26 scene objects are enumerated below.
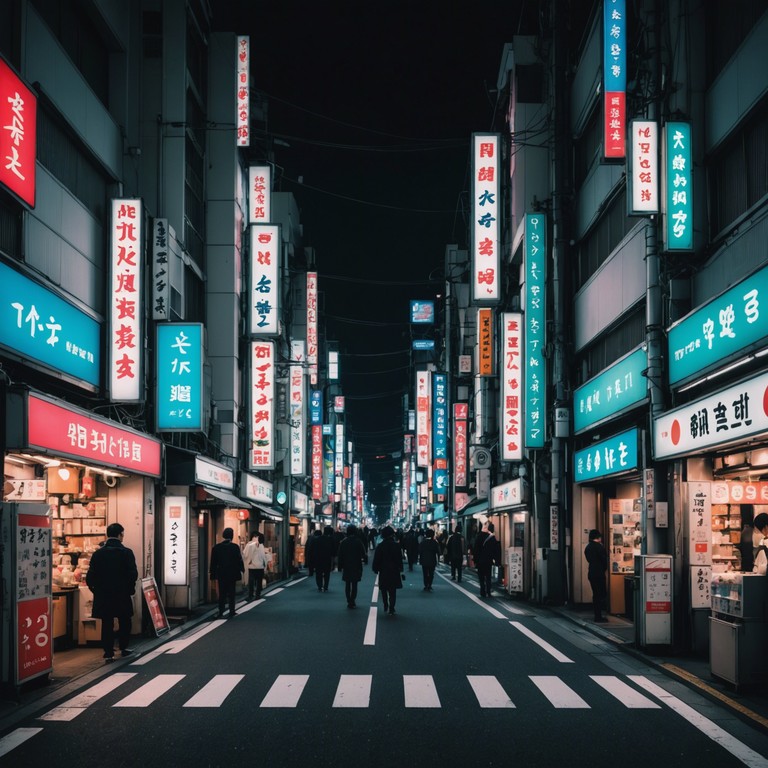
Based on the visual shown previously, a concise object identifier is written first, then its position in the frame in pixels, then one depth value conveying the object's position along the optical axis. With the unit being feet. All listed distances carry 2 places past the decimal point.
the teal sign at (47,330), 40.50
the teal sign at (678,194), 48.73
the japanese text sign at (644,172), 49.96
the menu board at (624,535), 72.54
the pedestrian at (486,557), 81.16
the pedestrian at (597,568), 63.82
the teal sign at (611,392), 57.88
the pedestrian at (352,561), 73.15
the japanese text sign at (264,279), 99.86
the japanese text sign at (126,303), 57.47
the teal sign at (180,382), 65.10
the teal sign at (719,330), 36.65
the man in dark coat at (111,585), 45.03
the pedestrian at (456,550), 104.99
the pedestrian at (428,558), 94.43
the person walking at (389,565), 67.77
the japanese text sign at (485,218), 90.02
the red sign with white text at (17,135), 39.22
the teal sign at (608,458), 56.95
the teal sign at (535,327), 80.94
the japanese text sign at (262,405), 103.65
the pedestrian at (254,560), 80.53
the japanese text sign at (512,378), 84.17
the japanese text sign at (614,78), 58.29
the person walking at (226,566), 65.98
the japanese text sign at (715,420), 35.76
